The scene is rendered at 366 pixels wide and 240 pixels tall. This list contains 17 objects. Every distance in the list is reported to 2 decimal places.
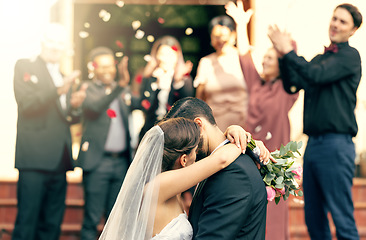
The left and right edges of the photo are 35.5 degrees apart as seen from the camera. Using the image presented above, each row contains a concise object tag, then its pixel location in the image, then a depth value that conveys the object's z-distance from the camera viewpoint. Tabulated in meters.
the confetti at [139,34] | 8.66
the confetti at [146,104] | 5.48
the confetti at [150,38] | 8.66
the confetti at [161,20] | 7.92
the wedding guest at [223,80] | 5.39
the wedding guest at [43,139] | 5.15
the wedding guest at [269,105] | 5.22
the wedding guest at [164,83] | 5.48
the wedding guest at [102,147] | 5.35
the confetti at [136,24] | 8.56
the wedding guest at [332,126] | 4.31
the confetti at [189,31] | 8.46
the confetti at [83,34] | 8.30
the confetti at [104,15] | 8.53
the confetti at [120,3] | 8.62
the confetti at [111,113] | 5.49
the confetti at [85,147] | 5.43
